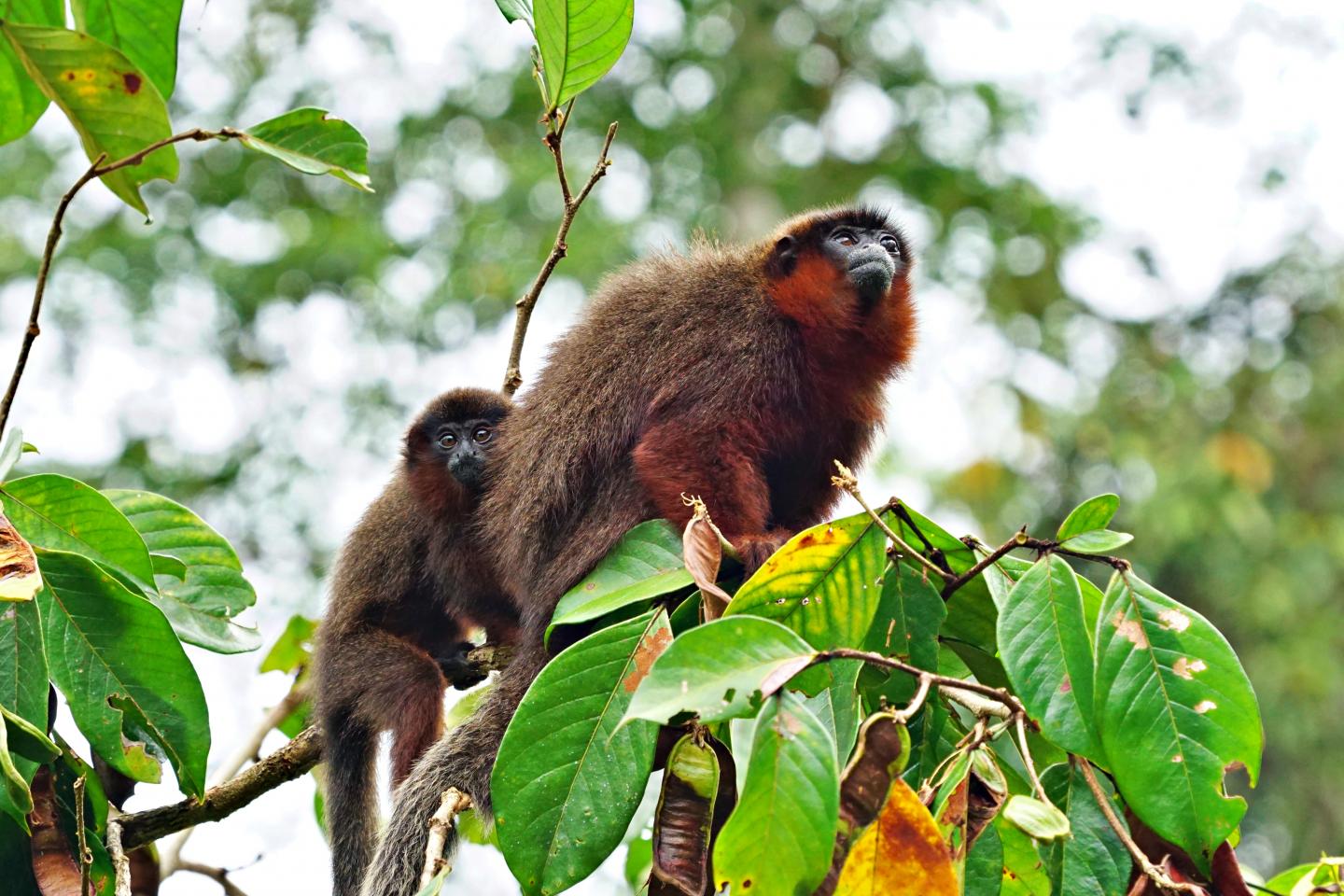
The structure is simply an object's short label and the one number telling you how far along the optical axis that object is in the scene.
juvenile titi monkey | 3.71
